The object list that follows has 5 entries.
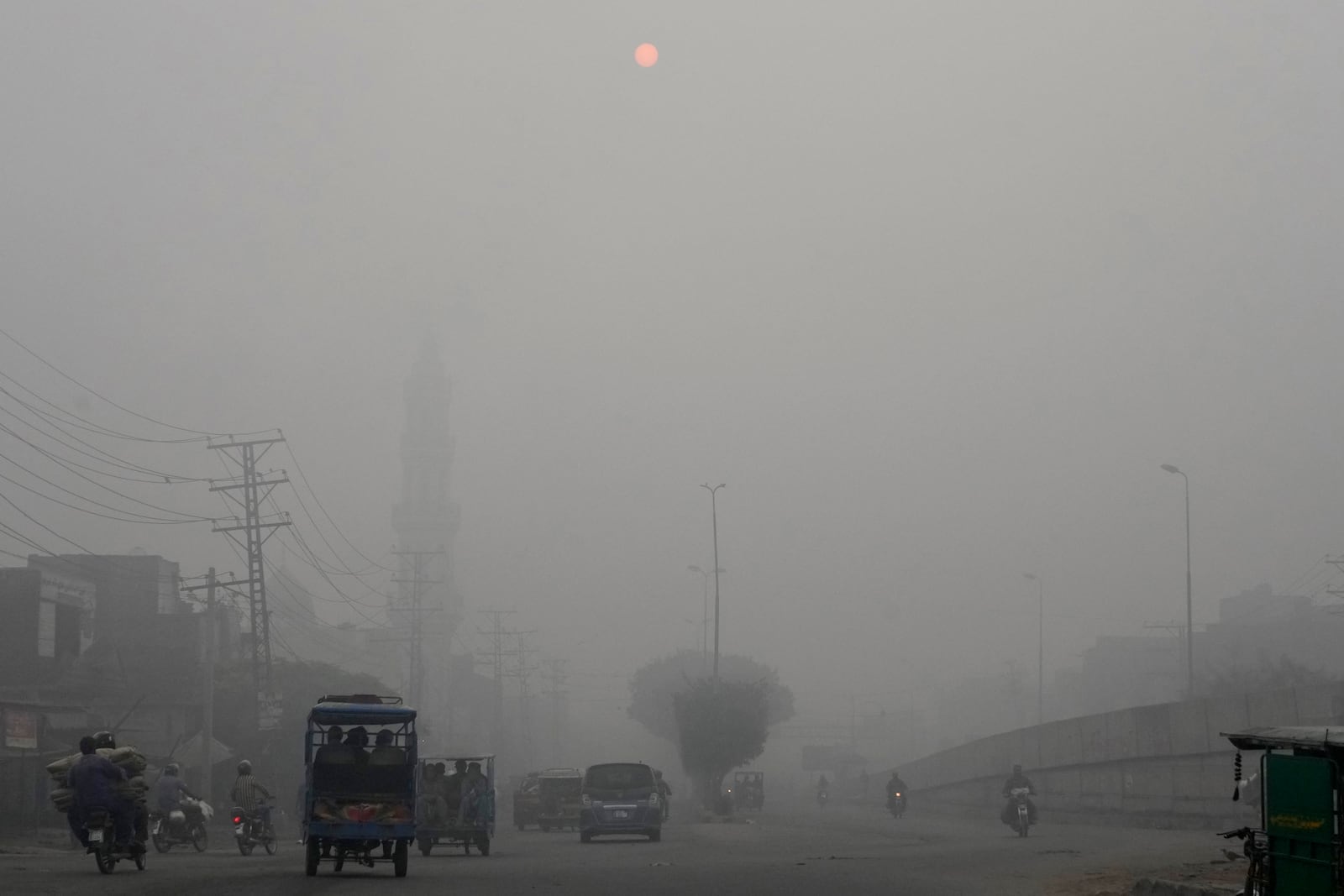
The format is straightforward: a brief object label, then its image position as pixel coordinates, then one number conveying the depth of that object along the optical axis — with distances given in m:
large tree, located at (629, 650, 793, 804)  71.62
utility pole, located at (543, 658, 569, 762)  133.38
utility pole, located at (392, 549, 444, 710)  72.75
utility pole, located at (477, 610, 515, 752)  98.44
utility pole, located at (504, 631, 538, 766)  116.38
